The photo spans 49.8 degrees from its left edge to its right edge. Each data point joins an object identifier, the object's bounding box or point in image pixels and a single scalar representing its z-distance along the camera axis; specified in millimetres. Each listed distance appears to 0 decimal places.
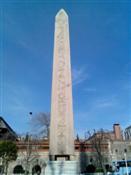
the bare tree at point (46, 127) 20779
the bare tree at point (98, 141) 16750
